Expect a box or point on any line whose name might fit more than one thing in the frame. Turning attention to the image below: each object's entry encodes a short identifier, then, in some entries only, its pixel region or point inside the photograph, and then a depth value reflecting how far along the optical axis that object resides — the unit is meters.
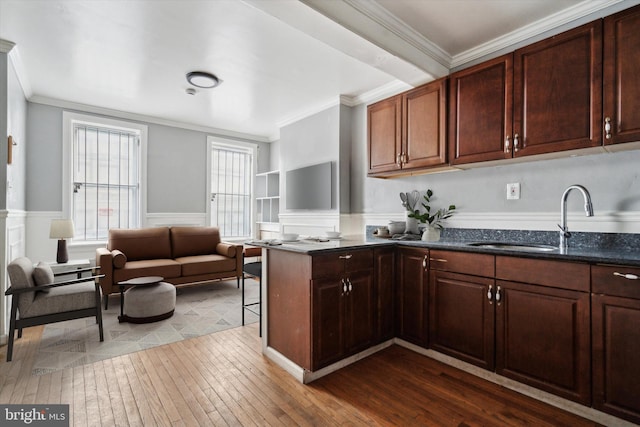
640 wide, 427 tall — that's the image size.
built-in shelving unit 6.02
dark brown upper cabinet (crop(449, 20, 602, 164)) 2.00
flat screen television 4.23
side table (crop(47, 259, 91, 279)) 3.70
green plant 3.08
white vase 2.85
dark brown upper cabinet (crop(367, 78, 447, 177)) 2.78
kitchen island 1.73
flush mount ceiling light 3.42
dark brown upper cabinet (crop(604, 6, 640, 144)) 1.83
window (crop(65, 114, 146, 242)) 4.63
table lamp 3.86
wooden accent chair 2.44
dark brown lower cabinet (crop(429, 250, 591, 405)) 1.78
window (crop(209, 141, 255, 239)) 6.00
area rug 2.51
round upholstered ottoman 3.22
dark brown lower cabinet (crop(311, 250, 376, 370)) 2.15
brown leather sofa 3.80
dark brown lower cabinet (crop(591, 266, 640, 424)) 1.60
